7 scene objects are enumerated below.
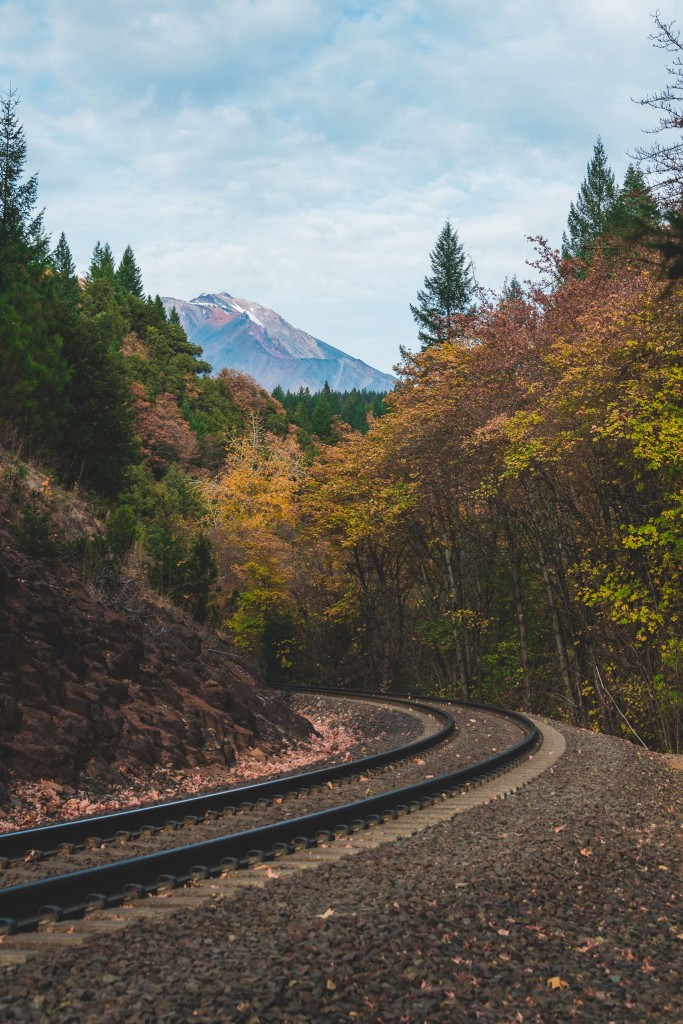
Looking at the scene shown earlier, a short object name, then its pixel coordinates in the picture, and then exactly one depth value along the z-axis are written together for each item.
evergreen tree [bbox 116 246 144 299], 109.50
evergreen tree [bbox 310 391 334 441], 92.25
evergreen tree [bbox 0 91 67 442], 19.64
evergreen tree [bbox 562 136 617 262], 59.22
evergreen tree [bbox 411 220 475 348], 56.25
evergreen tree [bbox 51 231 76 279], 107.81
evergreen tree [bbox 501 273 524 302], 27.88
